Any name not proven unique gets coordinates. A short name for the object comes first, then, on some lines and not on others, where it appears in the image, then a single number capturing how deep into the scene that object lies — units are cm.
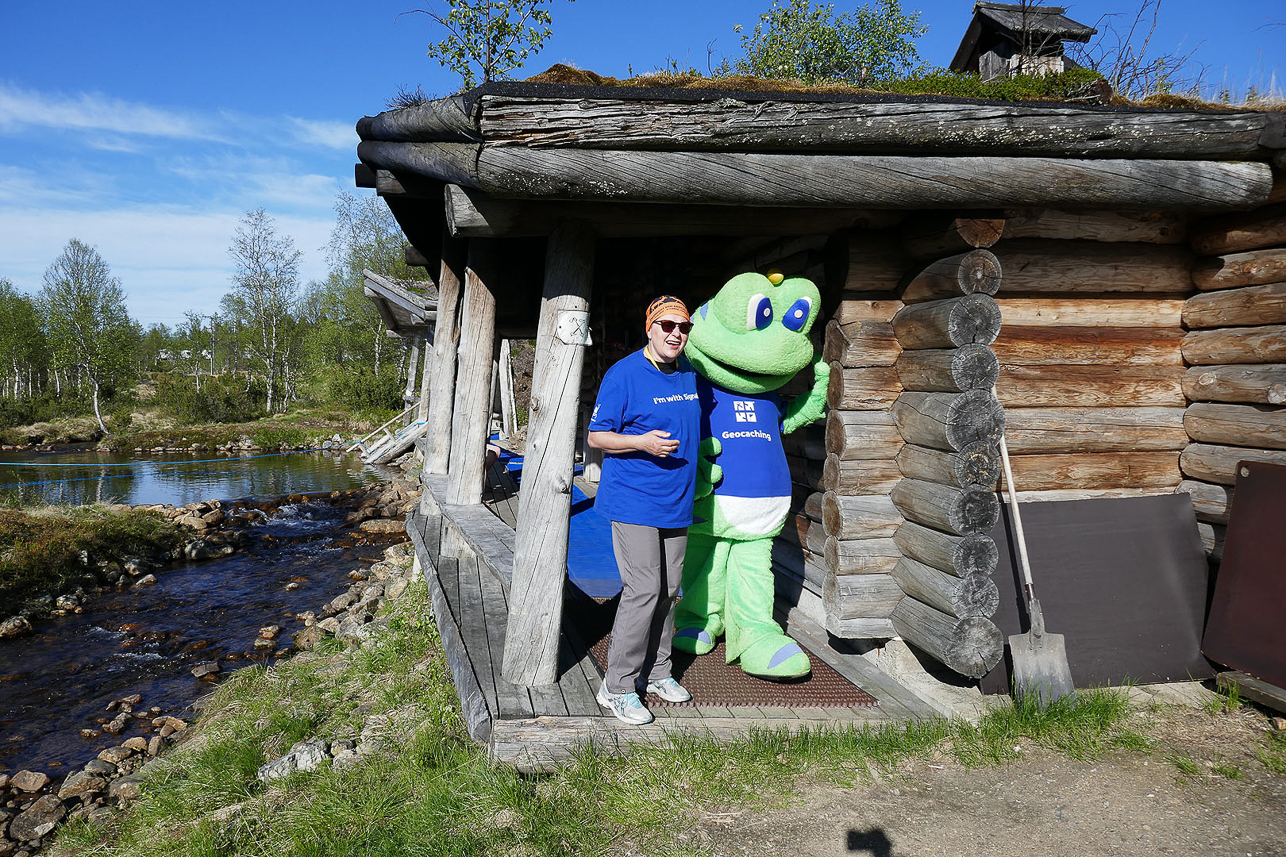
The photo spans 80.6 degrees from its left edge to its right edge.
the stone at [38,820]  532
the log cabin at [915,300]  313
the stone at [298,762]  451
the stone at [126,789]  547
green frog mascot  378
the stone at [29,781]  599
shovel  379
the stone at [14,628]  932
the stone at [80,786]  577
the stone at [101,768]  609
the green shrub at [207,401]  3147
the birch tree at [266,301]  3897
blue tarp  577
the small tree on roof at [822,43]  2881
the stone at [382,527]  1446
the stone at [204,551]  1291
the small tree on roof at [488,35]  1891
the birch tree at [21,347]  3788
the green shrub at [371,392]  3259
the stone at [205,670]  820
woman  345
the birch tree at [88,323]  3212
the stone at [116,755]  632
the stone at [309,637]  845
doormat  379
